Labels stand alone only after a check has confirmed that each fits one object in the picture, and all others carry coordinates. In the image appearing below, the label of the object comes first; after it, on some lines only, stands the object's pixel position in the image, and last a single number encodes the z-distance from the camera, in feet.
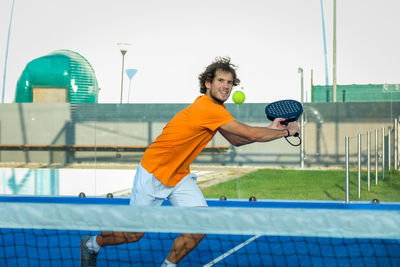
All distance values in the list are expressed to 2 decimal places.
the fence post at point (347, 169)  25.21
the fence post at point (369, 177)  31.57
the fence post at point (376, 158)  31.72
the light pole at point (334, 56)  47.57
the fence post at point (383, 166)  36.04
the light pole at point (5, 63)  55.24
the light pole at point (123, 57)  47.80
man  12.12
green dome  68.90
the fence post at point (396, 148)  38.37
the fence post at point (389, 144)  37.88
